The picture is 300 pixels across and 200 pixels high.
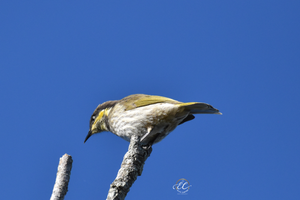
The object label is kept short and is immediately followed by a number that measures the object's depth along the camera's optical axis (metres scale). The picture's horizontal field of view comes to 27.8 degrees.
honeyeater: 12.66
